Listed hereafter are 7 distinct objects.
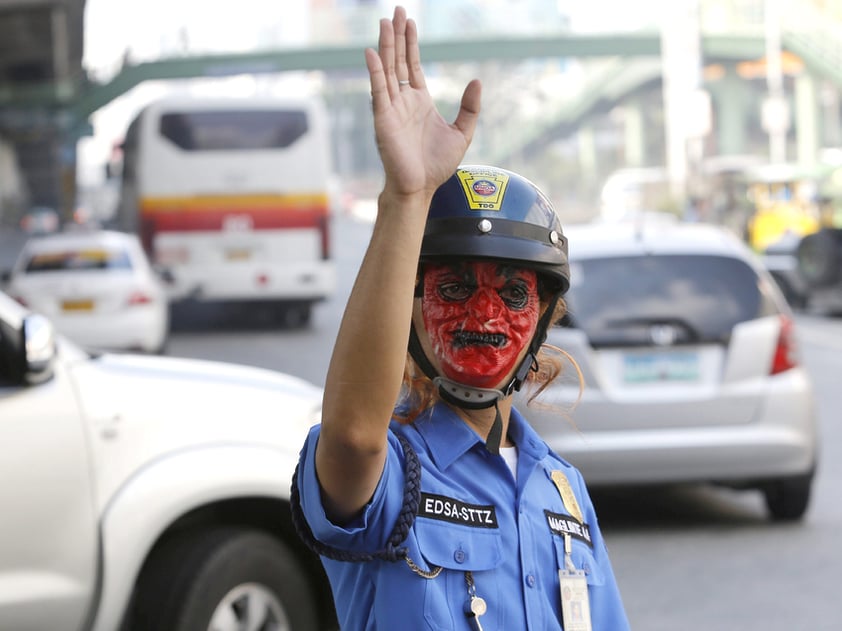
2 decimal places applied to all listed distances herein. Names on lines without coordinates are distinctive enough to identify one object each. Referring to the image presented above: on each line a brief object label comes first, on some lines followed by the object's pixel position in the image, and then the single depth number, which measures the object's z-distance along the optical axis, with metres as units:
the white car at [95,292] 16.64
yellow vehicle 30.58
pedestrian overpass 69.94
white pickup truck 4.39
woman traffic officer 1.91
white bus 21.22
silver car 7.46
